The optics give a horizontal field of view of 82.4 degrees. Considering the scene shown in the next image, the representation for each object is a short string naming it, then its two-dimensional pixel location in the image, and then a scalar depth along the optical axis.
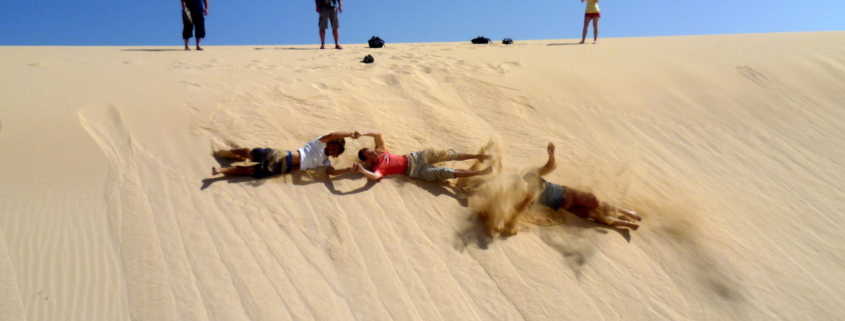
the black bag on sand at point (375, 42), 9.67
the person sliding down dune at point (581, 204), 4.20
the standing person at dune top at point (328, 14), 9.19
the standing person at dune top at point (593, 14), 9.77
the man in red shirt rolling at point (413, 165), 4.43
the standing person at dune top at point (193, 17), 8.53
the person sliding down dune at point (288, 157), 4.25
